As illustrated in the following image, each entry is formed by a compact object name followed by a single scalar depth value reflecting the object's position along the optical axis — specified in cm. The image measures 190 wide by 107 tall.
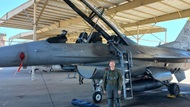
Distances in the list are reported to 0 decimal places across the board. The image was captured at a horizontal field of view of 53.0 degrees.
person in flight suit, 520
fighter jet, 513
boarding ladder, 629
